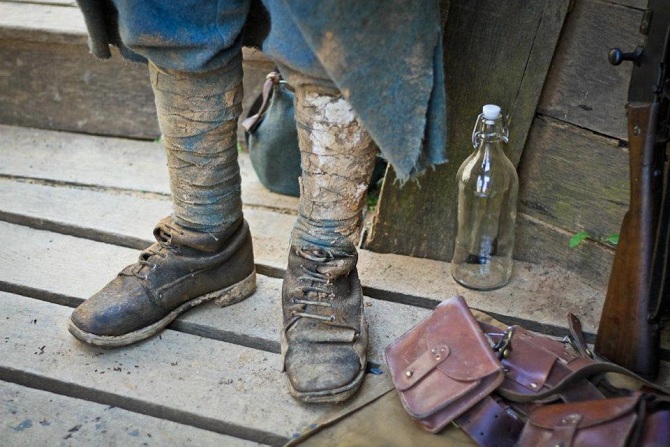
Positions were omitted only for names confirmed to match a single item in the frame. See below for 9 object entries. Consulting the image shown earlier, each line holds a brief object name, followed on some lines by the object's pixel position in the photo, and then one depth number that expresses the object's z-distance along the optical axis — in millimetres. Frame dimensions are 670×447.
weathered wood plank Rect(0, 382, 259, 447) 1371
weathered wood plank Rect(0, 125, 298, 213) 2160
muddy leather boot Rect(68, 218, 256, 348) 1547
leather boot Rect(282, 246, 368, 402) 1432
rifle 1358
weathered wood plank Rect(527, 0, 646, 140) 1563
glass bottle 1734
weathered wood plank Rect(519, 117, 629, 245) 1685
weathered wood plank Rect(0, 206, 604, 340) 1725
